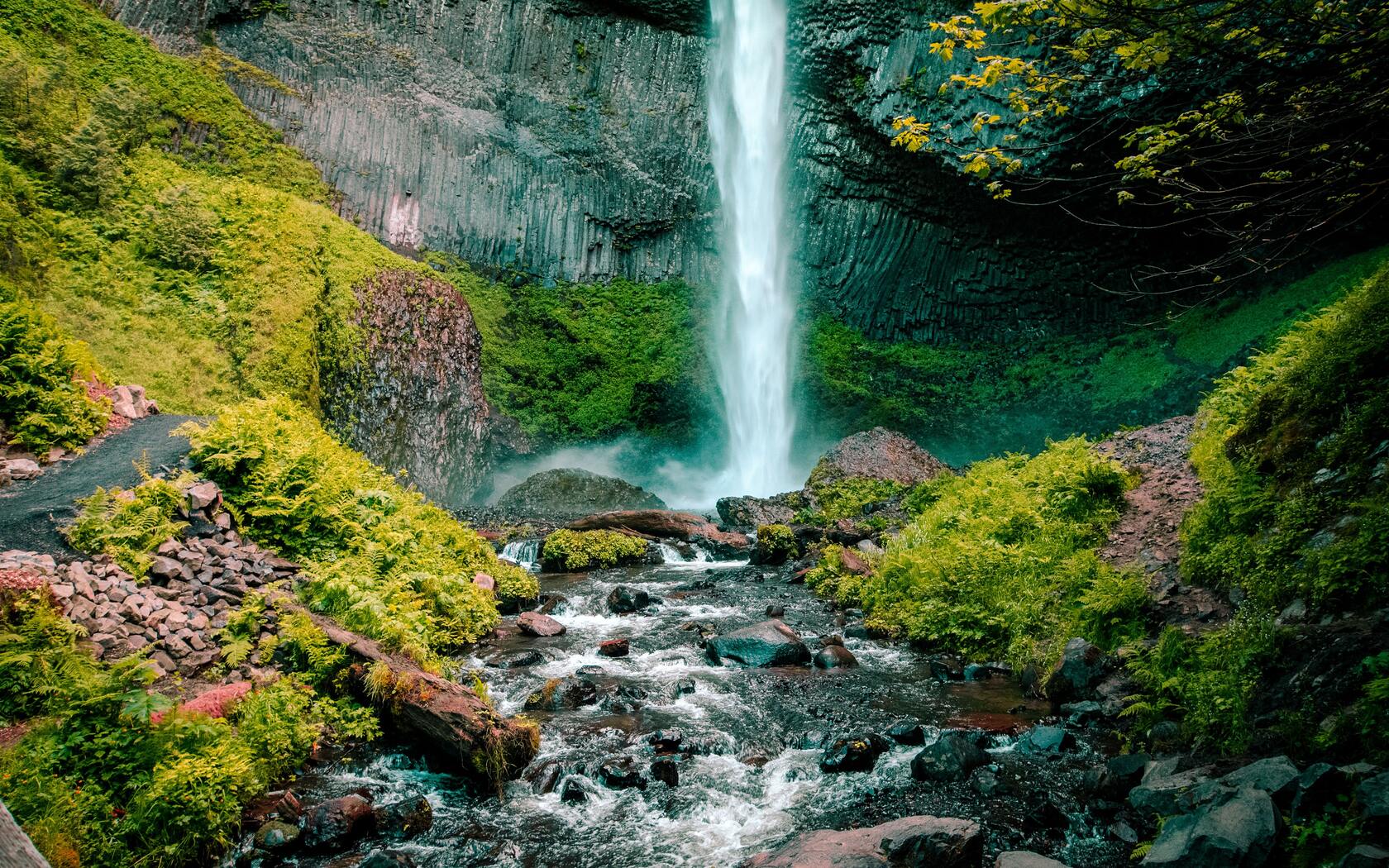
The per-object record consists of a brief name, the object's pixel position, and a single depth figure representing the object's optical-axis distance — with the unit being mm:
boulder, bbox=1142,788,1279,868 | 3309
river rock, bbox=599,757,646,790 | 5211
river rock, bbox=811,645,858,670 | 7793
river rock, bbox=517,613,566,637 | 9117
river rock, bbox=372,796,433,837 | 4574
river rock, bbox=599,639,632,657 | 8281
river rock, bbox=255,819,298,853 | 4289
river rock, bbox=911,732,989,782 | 5090
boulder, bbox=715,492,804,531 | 17453
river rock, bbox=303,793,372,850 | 4328
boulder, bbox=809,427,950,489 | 18844
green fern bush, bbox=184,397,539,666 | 7051
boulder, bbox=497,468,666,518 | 20938
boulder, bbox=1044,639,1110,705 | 6156
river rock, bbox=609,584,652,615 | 10406
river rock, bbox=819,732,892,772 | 5383
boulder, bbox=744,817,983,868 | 3852
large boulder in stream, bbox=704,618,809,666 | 7891
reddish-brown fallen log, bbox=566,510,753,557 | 16188
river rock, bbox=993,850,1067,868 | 3738
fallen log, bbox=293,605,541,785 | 5191
